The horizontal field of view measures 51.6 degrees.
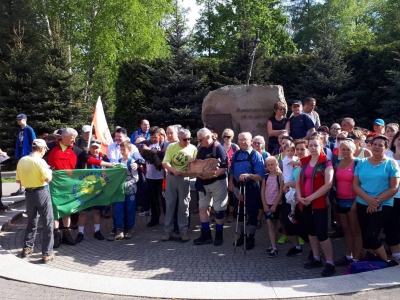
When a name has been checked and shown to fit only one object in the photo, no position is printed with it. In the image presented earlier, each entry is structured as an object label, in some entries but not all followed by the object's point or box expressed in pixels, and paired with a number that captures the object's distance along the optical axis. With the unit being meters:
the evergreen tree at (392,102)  15.64
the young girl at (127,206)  7.45
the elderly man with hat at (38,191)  6.13
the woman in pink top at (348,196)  5.77
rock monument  11.02
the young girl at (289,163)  6.45
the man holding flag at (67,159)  7.06
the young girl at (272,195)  6.49
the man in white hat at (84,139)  9.75
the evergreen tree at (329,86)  16.62
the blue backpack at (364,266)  5.34
